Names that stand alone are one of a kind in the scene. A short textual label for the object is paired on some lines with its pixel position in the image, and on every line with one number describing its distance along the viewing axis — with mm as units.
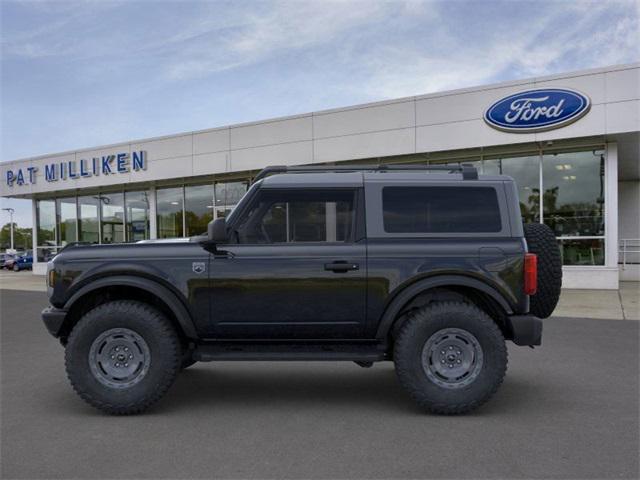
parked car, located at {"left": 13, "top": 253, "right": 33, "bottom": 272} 32312
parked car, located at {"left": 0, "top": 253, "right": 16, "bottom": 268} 33231
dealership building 13133
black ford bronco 4246
